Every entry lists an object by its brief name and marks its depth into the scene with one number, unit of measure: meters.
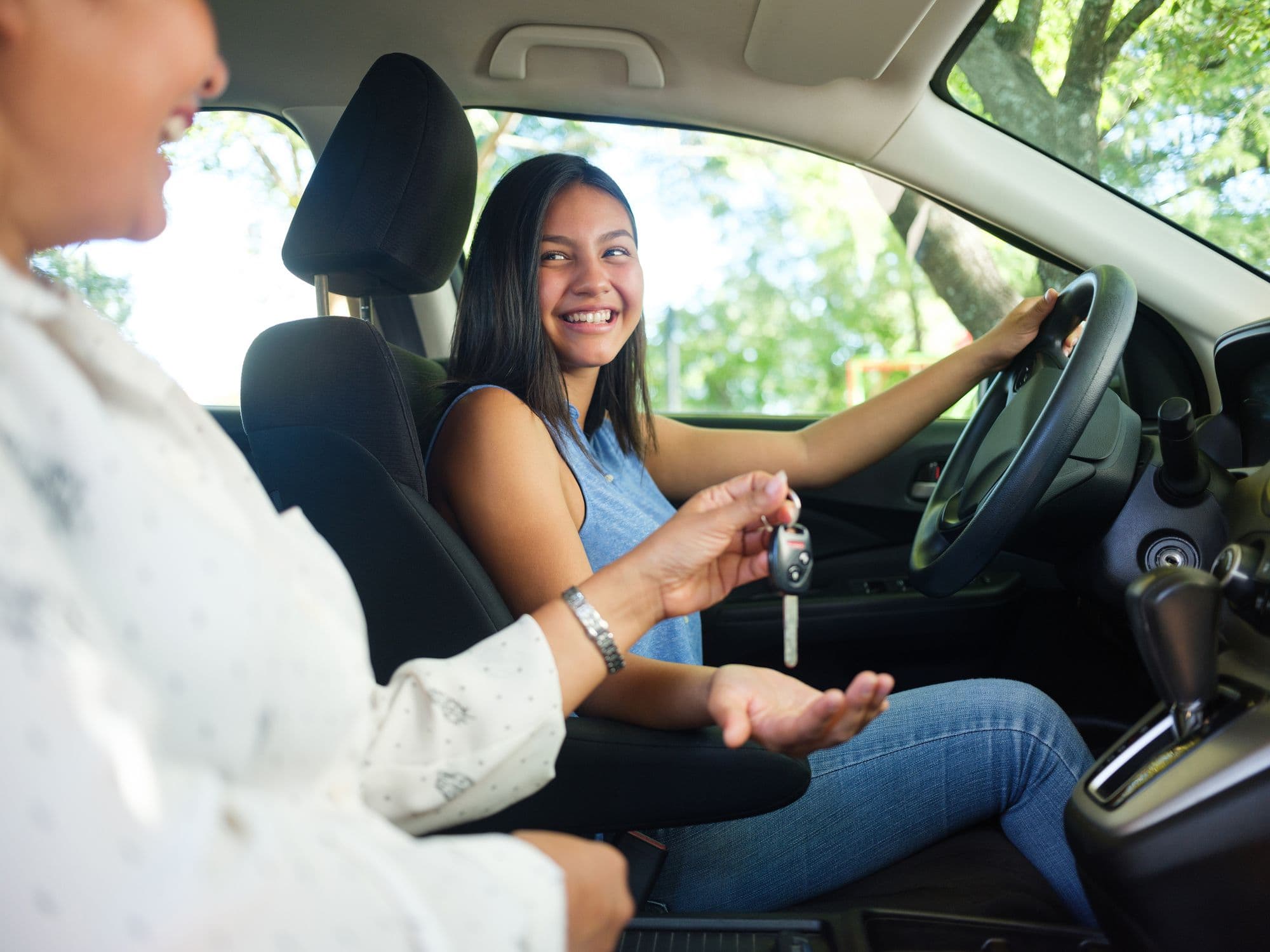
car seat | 1.10
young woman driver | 1.23
